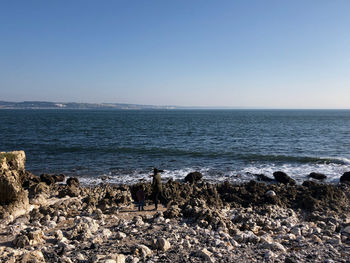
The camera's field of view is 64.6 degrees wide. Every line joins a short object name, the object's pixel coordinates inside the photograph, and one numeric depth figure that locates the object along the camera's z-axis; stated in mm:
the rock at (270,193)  14600
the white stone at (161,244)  7866
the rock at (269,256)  7664
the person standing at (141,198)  13102
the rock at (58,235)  8617
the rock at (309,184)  17352
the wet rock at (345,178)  19428
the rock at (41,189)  14605
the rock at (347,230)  10186
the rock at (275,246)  8318
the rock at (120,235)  8703
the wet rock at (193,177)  19594
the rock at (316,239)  9119
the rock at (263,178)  20542
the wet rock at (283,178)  19403
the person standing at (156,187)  13148
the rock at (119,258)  6841
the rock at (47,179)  19047
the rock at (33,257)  6699
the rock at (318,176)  20672
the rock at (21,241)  8070
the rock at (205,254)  7289
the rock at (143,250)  7429
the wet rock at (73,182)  18100
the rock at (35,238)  8211
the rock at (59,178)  19781
